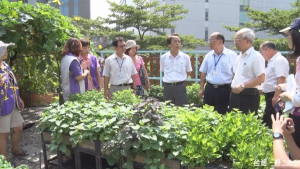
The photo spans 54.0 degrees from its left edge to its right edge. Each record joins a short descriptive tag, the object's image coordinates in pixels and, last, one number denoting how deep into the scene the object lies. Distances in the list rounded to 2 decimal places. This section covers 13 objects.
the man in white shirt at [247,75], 3.83
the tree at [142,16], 20.28
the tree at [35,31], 4.41
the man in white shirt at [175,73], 5.33
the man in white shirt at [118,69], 5.07
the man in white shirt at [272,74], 4.48
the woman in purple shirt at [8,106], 3.62
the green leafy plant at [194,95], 6.88
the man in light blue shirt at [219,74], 4.53
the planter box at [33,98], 7.55
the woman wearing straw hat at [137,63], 5.87
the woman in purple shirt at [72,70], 4.33
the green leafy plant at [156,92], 7.03
